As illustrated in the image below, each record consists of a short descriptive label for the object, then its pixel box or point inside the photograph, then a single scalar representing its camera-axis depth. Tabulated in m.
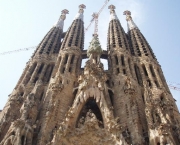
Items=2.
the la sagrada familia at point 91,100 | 17.80
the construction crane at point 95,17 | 52.91
